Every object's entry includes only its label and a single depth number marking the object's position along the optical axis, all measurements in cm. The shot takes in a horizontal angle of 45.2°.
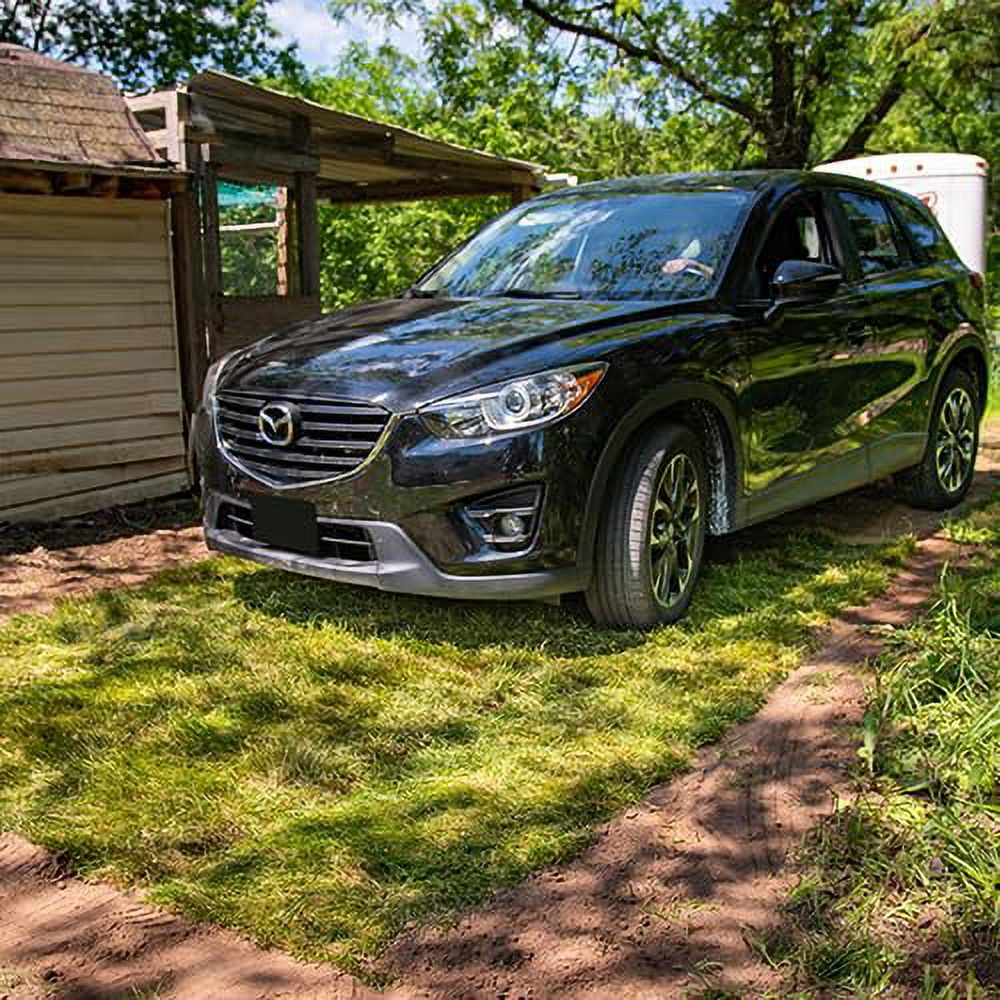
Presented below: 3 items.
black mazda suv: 414
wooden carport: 744
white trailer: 1188
